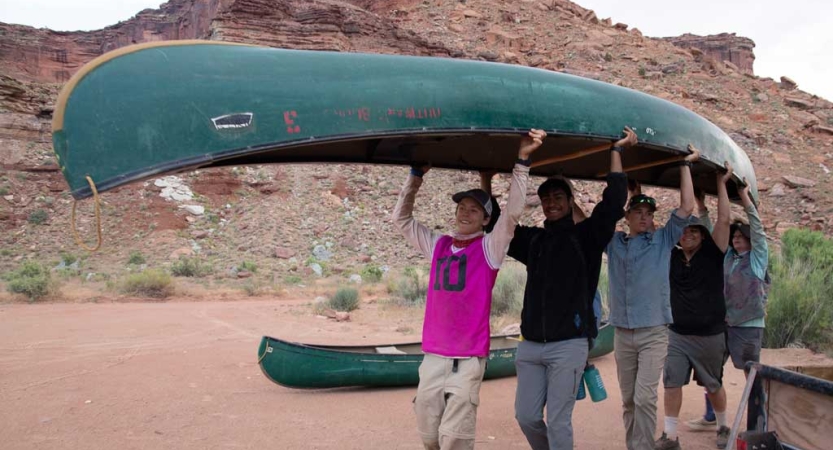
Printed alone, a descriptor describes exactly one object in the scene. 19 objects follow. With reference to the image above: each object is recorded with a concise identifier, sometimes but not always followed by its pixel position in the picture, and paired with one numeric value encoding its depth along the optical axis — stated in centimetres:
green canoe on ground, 650
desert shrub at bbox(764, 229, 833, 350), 927
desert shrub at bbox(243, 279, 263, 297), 1894
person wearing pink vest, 324
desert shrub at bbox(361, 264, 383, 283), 2155
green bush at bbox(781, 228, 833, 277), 1216
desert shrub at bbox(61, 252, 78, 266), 2536
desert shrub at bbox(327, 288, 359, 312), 1497
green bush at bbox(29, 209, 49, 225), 2912
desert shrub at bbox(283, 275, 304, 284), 2203
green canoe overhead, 302
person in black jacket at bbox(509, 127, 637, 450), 342
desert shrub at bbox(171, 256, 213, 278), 2262
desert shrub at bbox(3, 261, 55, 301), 1709
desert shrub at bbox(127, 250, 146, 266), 2509
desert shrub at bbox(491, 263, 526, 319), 1263
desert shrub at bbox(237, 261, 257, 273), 2366
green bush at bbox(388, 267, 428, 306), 1573
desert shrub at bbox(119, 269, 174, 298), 1859
